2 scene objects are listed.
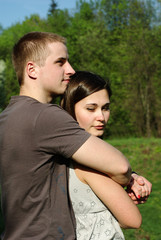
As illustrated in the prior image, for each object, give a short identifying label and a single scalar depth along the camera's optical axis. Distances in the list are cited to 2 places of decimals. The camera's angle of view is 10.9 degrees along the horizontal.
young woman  2.78
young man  2.71
